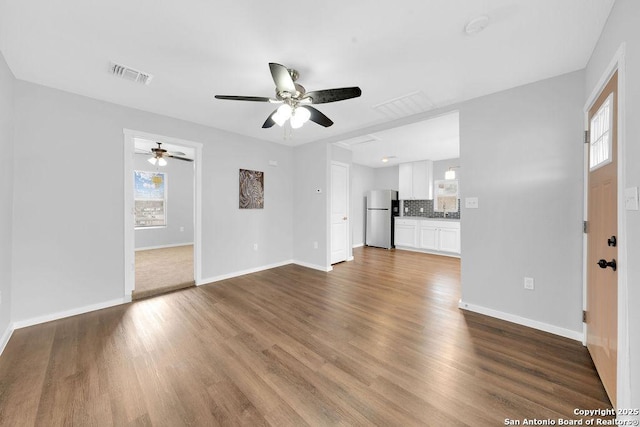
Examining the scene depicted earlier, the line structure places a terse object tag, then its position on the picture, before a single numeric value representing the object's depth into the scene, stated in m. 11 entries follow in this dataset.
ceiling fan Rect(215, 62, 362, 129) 1.95
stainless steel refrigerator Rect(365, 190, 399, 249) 6.82
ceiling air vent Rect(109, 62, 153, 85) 2.22
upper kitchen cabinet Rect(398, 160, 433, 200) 6.43
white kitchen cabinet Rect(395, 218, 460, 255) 5.78
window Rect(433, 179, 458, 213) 6.32
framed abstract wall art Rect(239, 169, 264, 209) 4.29
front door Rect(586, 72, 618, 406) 1.47
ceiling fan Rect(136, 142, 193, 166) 4.72
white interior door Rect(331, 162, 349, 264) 5.09
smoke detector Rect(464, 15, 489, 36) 1.61
